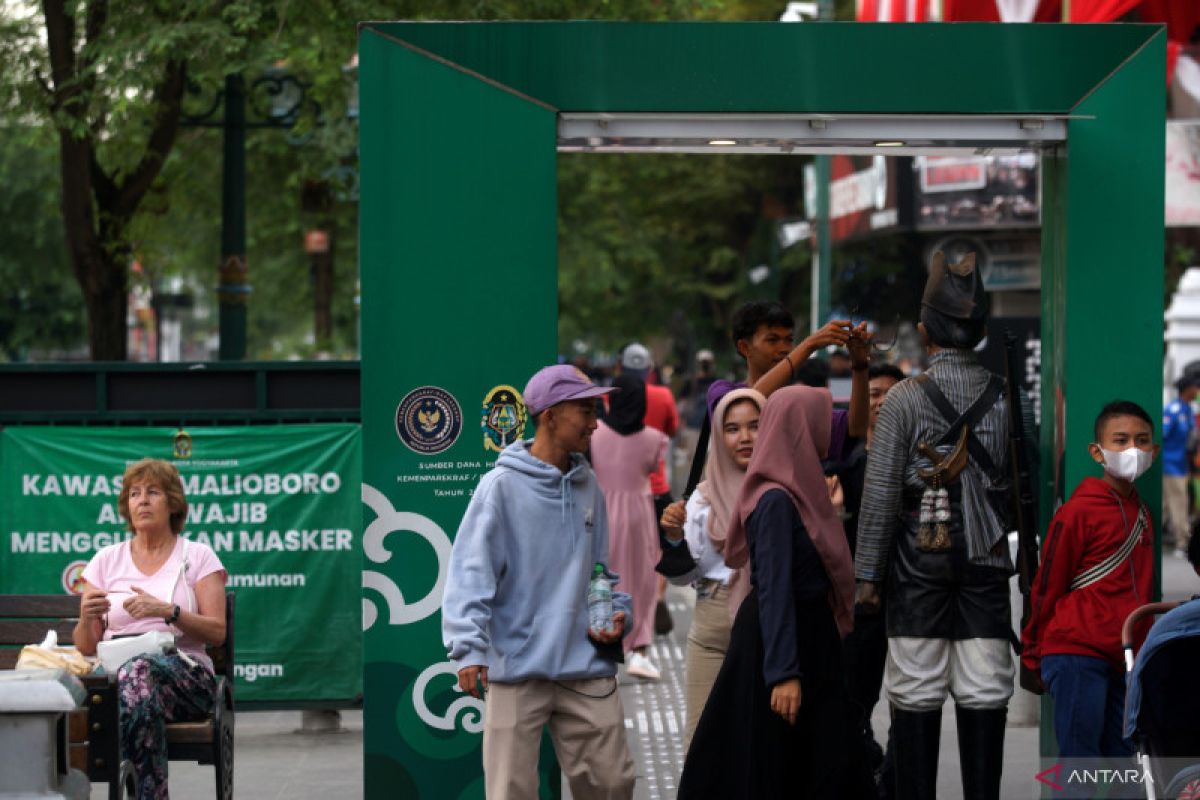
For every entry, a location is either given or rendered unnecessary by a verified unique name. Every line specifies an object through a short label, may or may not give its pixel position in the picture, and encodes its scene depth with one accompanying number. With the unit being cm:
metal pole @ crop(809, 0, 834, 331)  4366
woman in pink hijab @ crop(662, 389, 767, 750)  1321
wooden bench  1286
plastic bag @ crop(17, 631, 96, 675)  1344
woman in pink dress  2405
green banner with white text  1964
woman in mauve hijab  1220
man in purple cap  1207
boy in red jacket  1330
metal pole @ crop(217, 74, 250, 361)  3023
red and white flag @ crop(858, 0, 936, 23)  3584
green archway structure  1448
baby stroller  1197
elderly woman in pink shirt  1406
